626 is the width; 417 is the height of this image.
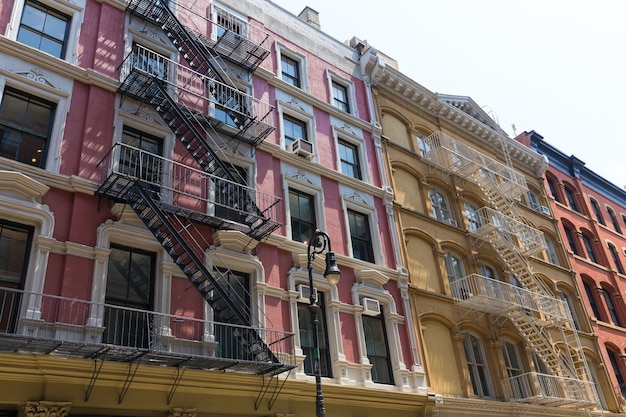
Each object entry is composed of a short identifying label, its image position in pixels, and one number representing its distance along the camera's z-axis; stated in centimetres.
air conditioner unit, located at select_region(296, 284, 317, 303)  1620
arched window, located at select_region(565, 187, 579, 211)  3401
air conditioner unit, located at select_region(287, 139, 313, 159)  1875
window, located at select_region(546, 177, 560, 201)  3301
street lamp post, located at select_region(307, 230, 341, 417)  1166
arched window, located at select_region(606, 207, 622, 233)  3688
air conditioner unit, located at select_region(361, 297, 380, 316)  1756
